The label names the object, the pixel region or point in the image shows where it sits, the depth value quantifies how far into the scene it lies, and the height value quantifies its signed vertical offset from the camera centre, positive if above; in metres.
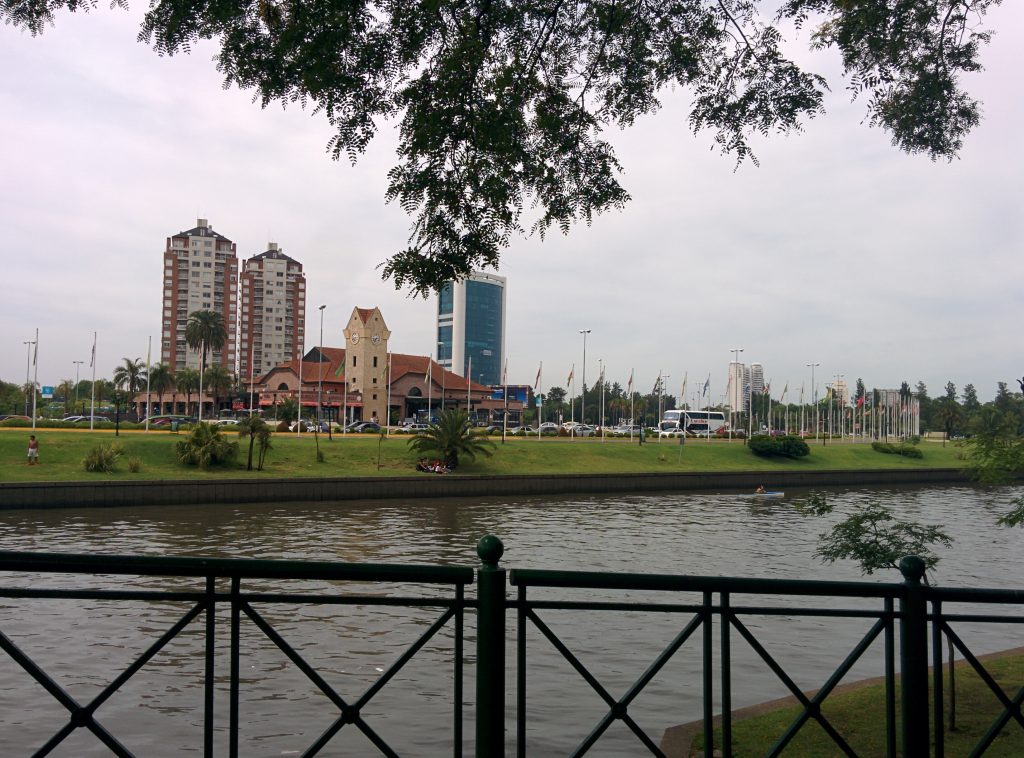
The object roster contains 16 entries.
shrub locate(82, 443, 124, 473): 36.97 -2.36
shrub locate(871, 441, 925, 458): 69.62 -2.73
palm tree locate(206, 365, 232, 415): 93.75 +3.23
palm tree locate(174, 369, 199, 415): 89.75 +2.94
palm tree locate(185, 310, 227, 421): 88.56 +8.22
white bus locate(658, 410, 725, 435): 99.38 -0.83
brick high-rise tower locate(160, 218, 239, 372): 130.50 +19.92
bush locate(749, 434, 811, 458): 62.47 -2.39
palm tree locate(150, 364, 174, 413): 90.44 +3.20
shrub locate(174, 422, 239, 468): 40.19 -1.94
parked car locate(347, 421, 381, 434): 72.52 -1.57
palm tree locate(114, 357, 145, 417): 89.26 +3.28
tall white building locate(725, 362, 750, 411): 160.15 +4.75
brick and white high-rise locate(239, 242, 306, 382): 136.88 +16.28
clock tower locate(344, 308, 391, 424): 88.06 +5.55
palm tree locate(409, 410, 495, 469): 46.25 -1.62
